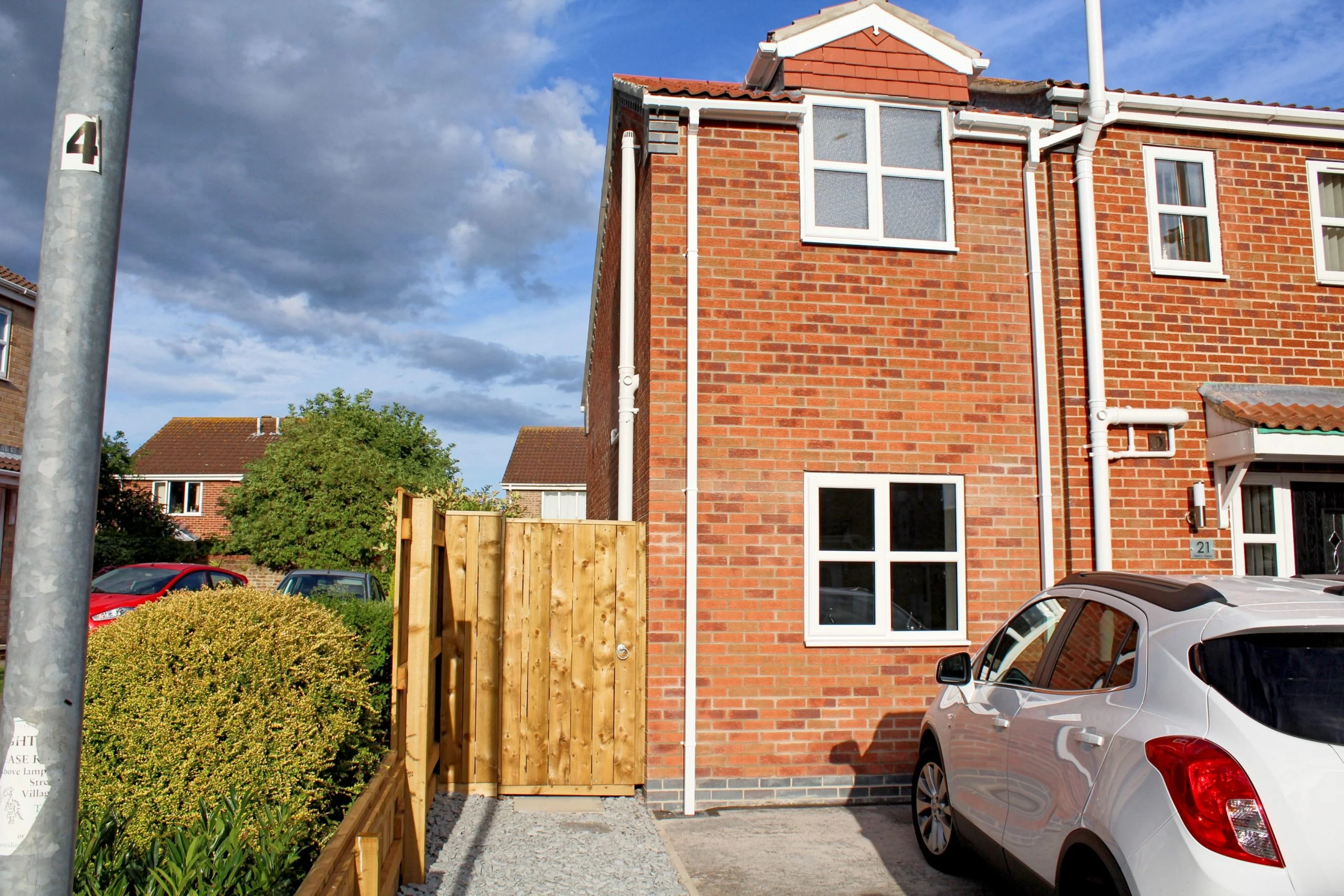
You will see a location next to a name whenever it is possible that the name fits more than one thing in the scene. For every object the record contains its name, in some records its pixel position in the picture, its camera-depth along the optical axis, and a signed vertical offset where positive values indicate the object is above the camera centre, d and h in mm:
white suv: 3172 -756
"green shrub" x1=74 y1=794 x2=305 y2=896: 3783 -1341
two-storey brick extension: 8062 +1476
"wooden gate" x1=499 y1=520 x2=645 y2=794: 7957 -1024
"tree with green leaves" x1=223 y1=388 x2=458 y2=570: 28031 +828
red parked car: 14250 -832
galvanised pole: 2016 +158
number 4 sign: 2184 +853
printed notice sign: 1995 -521
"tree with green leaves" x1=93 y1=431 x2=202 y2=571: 23375 +181
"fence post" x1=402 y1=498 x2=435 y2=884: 5719 -844
